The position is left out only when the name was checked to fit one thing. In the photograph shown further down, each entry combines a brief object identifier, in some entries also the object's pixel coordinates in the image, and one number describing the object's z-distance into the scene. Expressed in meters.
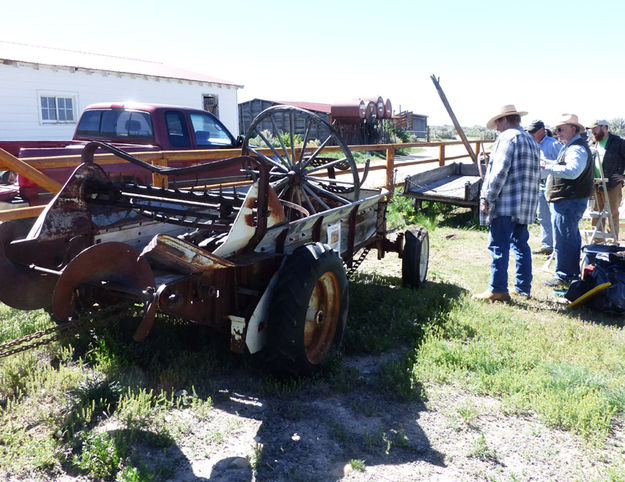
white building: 13.91
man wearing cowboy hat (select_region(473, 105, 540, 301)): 5.14
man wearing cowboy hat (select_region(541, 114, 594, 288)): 5.59
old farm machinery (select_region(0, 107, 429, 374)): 2.72
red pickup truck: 7.13
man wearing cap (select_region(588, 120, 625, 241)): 6.45
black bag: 4.84
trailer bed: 9.26
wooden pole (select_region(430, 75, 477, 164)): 7.10
